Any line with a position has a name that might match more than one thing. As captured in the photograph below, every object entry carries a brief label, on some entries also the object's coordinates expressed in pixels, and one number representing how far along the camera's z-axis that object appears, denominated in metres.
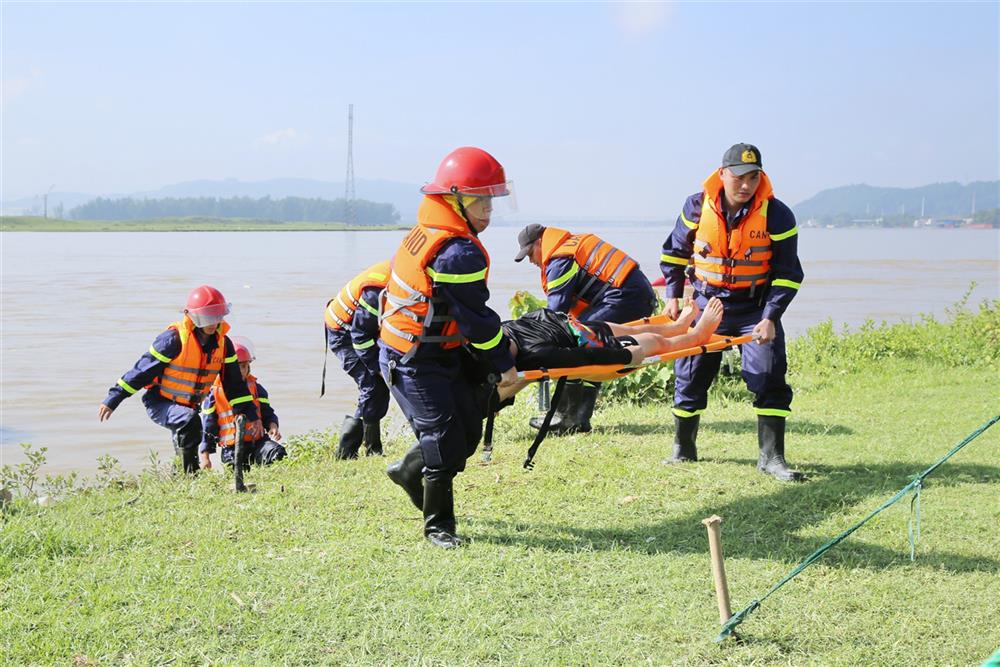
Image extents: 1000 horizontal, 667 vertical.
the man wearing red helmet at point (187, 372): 8.29
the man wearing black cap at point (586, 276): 8.64
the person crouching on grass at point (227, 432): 9.45
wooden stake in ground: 4.17
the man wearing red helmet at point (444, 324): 5.35
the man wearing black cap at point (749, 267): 7.00
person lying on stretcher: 6.13
